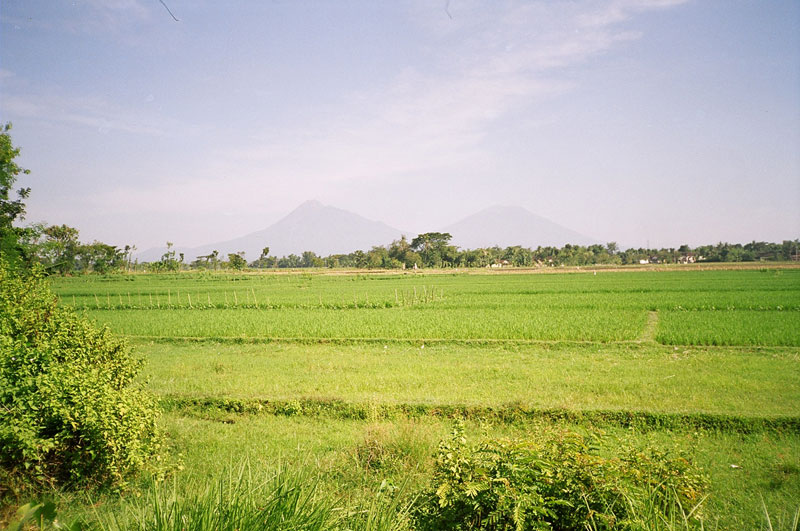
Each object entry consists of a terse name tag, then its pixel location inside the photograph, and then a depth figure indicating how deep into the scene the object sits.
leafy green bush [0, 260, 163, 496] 4.62
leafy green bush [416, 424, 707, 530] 3.56
